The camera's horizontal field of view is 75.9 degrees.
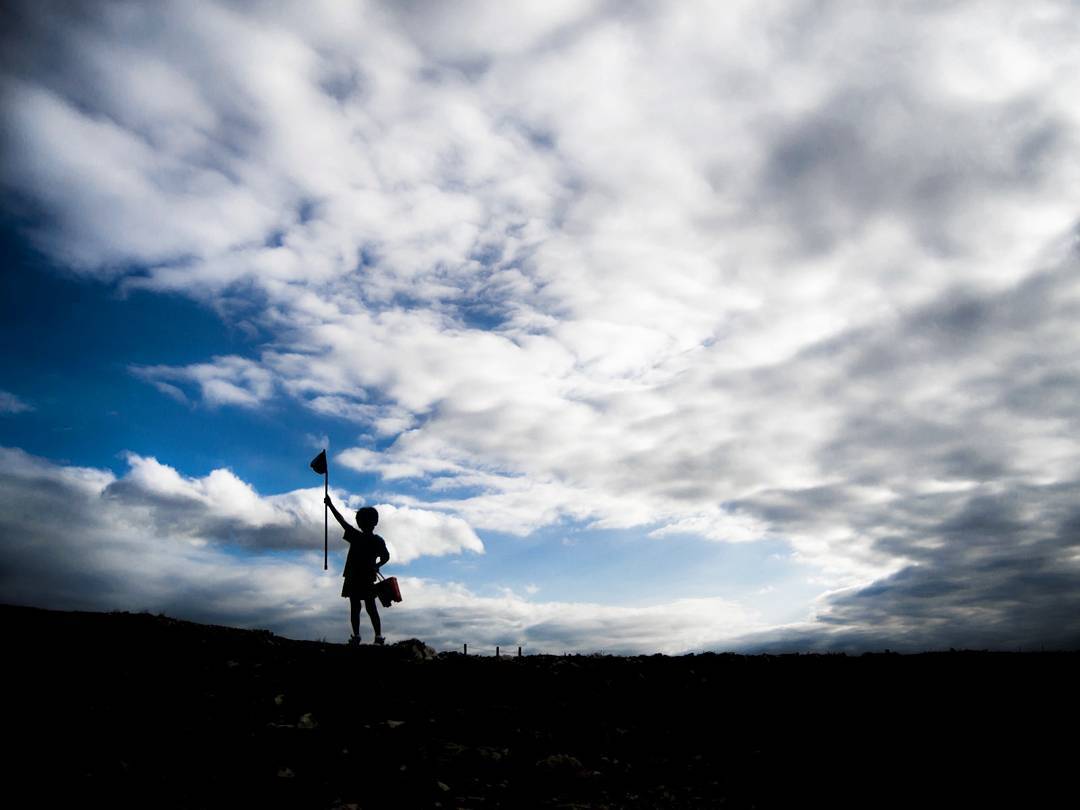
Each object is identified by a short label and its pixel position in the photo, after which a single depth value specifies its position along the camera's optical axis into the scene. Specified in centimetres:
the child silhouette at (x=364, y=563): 1440
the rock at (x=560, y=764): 877
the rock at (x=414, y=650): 1247
